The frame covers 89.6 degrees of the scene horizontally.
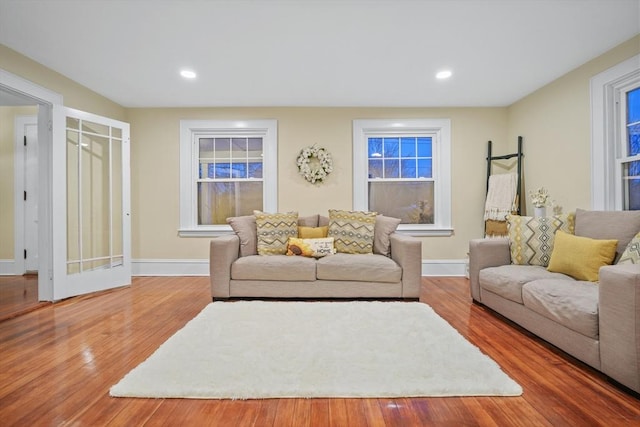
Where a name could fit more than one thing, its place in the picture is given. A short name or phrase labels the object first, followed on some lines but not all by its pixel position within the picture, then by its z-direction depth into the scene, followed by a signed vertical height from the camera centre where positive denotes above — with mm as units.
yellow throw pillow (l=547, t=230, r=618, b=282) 2320 -337
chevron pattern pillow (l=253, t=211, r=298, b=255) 3629 -210
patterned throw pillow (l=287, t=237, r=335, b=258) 3539 -383
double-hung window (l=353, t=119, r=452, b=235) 4582 +581
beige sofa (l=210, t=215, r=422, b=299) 3281 -654
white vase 3658 -3
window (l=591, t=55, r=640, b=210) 2914 +665
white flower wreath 4484 +677
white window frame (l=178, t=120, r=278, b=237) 4566 +759
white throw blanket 4141 +192
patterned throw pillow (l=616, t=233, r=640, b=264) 2107 -288
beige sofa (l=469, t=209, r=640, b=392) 1617 -573
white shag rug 1627 -886
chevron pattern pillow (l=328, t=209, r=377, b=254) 3633 -216
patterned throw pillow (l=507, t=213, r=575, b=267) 2832 -238
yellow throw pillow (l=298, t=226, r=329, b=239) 3771 -231
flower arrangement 3594 +142
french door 3404 +95
